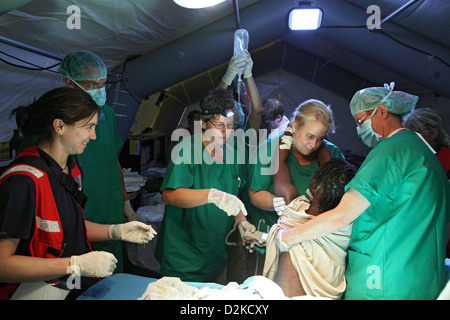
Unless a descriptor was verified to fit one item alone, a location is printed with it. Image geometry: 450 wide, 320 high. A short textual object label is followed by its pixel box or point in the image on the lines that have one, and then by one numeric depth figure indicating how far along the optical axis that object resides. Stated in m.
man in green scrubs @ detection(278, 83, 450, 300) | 1.34
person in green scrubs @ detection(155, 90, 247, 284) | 1.88
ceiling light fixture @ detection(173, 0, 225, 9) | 2.02
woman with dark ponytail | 1.13
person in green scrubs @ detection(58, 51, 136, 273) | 1.88
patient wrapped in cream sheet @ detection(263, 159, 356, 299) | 1.47
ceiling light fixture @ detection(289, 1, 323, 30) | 2.85
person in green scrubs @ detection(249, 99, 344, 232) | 1.91
